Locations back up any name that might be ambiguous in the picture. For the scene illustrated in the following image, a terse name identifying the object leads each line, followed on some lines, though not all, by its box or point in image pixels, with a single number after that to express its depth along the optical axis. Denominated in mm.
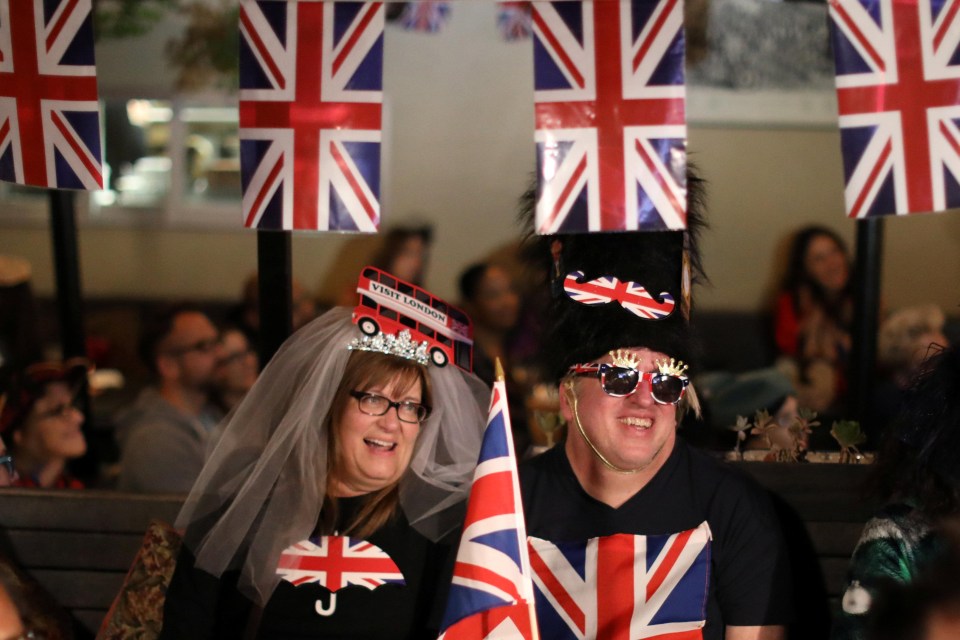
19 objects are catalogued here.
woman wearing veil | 5953
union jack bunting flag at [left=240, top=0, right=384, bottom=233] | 6676
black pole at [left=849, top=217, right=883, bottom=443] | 8141
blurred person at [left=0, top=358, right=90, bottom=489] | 7937
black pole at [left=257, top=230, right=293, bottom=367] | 7375
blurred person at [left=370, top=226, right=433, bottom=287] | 13453
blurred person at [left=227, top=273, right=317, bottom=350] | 11398
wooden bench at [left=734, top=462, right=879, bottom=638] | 6695
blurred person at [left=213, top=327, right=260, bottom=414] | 10047
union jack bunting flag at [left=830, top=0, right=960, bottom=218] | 6219
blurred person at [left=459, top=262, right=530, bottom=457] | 13031
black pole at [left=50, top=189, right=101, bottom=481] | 9250
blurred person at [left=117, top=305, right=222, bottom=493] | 8219
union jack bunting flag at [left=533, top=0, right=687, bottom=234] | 6324
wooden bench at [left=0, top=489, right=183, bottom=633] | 6988
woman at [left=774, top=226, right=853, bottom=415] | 11687
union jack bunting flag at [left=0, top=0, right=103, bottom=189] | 6906
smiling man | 5758
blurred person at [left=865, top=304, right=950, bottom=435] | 9605
